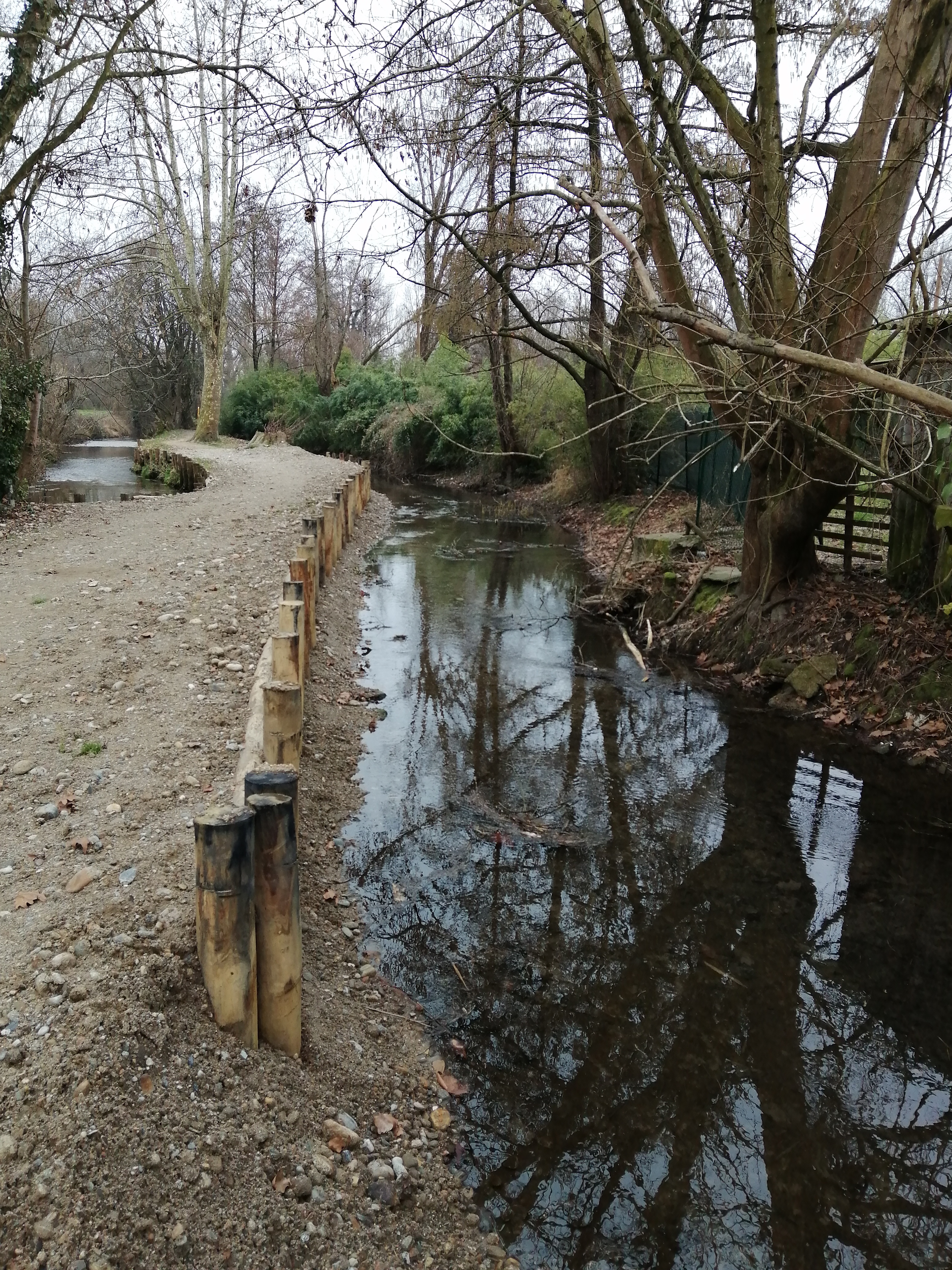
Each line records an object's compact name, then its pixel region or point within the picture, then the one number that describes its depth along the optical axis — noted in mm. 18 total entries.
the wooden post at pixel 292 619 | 5910
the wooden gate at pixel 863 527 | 9047
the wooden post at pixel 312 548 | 8789
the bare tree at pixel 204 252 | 25203
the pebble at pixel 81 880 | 3631
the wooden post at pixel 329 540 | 11164
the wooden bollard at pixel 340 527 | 12922
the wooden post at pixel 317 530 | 10008
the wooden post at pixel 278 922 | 3018
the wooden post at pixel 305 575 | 7664
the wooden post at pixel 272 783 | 3154
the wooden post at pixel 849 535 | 9109
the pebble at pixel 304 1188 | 2689
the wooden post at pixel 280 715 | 4551
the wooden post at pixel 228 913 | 2814
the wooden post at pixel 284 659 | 5270
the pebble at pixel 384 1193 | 2848
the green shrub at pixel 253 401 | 37875
